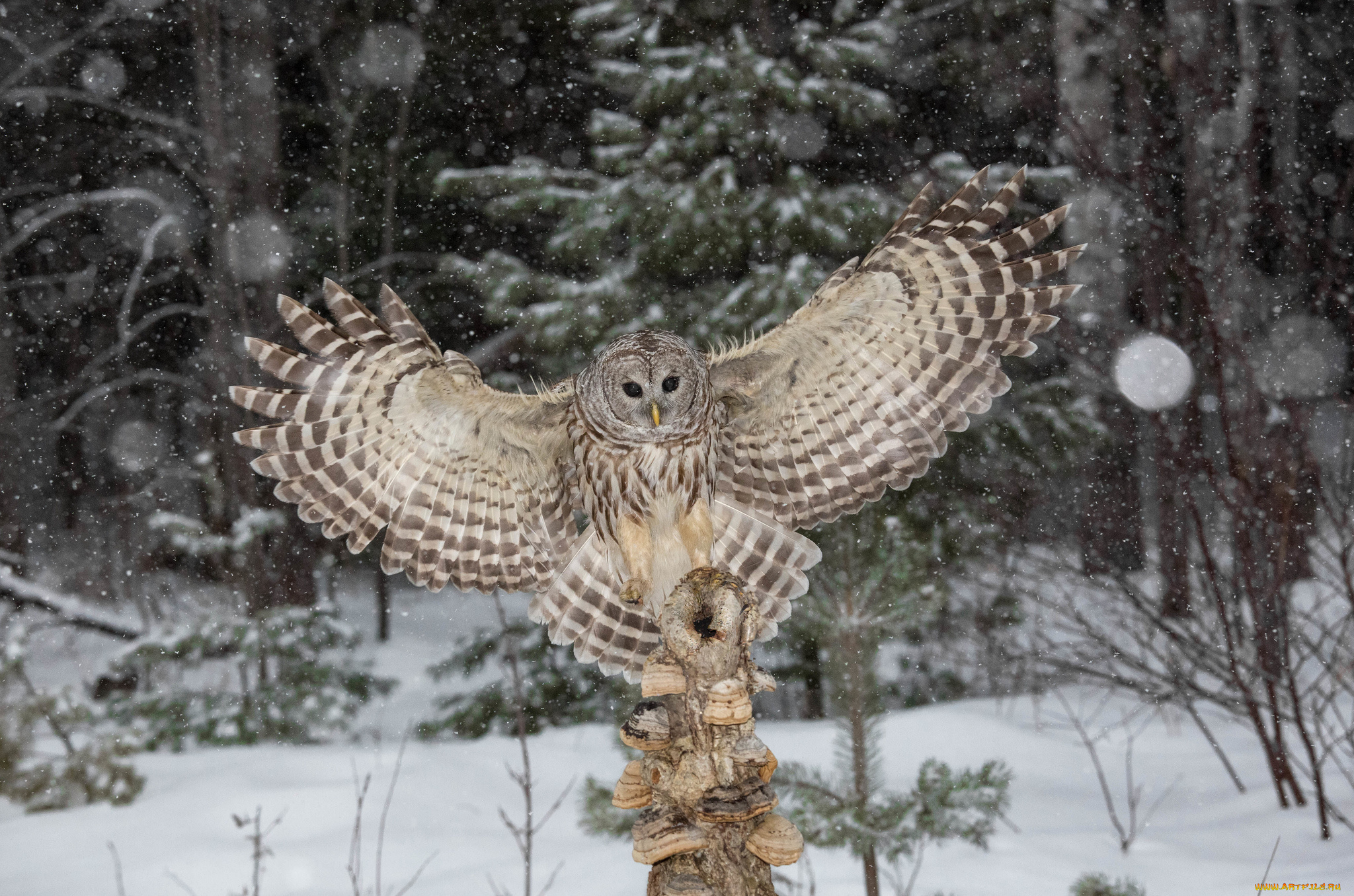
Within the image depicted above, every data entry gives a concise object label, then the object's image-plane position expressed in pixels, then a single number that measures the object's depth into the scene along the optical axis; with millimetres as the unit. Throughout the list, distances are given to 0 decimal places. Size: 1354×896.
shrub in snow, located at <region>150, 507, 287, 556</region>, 5789
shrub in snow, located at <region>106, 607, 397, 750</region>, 5680
